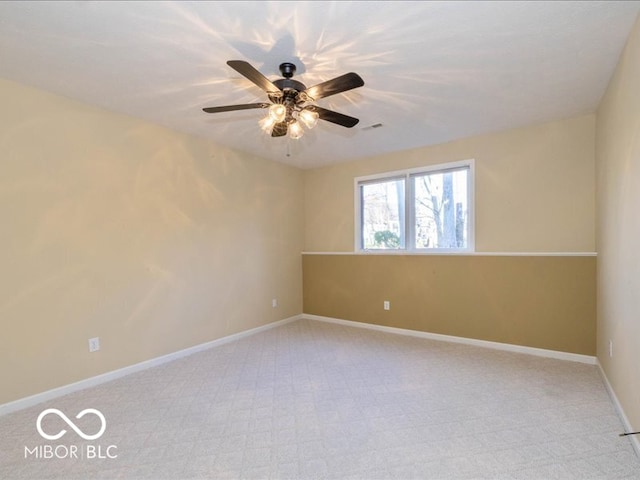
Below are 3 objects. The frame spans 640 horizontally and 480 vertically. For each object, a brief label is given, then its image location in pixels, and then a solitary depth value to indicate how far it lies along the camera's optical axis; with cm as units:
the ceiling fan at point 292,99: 185
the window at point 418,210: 401
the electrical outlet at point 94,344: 288
